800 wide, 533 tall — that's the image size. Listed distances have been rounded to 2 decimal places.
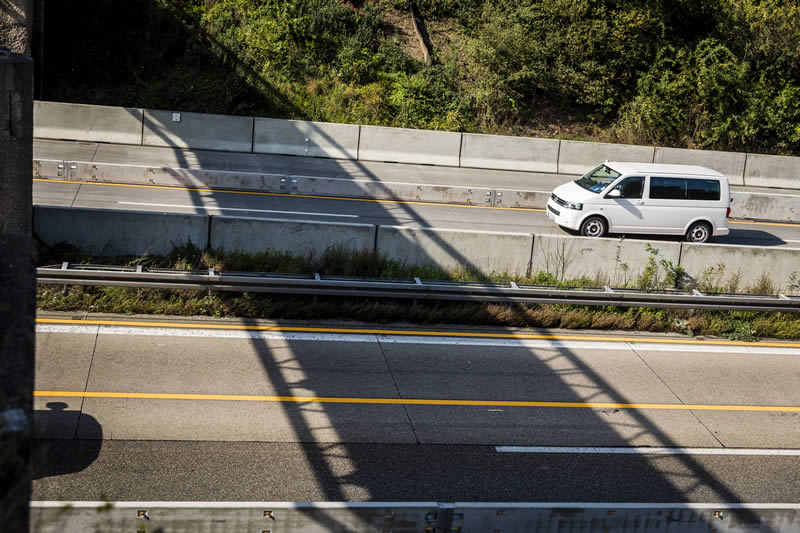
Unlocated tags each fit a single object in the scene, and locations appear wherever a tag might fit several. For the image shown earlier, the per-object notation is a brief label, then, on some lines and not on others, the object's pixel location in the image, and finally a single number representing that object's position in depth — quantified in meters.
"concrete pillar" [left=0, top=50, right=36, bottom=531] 2.88
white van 19.91
